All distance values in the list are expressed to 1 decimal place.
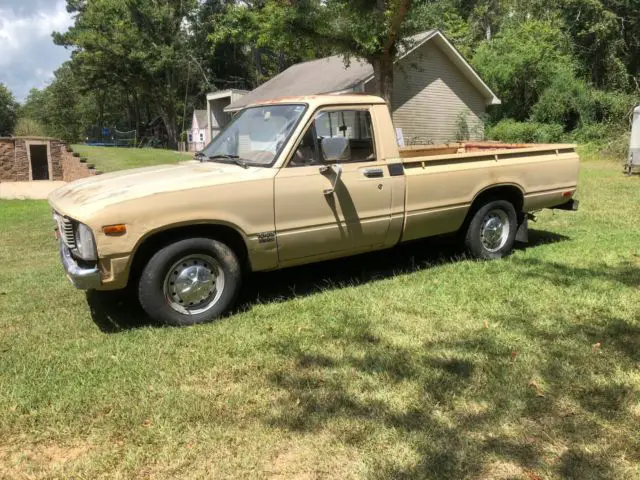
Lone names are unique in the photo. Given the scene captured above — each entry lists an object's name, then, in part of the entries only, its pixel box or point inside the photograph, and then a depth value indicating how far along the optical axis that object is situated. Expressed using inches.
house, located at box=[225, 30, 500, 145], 873.5
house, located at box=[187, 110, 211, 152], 1659.0
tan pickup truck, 168.7
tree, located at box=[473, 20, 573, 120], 1087.6
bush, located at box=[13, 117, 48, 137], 1295.5
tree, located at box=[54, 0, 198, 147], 1664.6
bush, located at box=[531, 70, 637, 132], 1013.2
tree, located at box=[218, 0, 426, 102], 632.4
